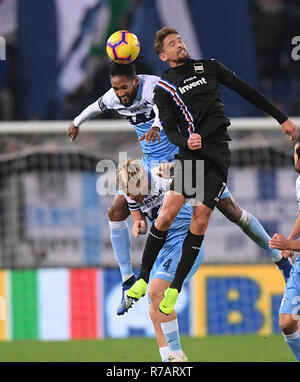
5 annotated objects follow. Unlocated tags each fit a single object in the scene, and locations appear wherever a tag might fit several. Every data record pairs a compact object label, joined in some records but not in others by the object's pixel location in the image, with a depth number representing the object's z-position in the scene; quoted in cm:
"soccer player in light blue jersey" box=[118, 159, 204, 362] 1708
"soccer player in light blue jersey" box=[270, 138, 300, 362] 1633
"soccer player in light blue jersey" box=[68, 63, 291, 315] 1697
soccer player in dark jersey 1611
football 1662
